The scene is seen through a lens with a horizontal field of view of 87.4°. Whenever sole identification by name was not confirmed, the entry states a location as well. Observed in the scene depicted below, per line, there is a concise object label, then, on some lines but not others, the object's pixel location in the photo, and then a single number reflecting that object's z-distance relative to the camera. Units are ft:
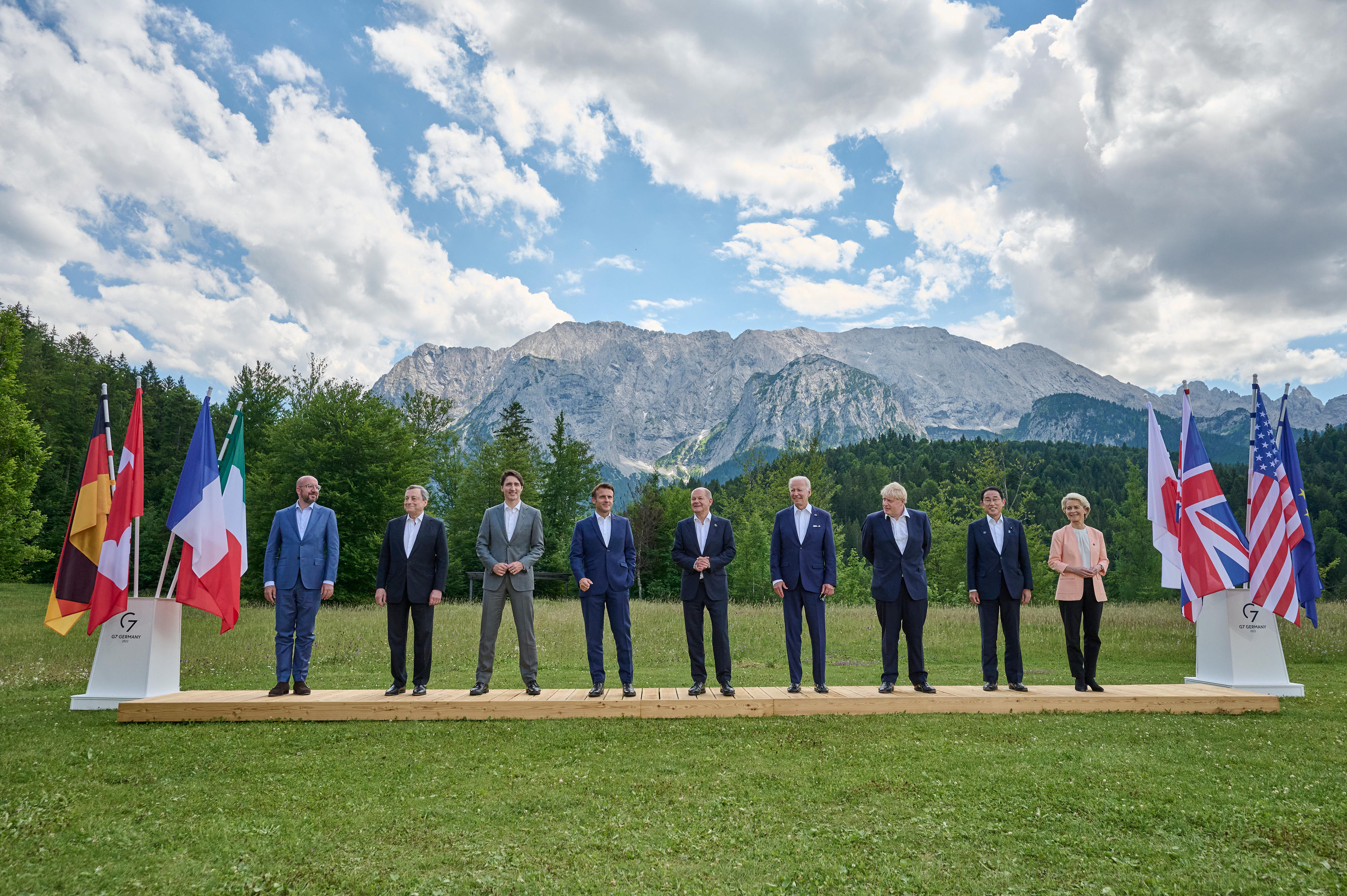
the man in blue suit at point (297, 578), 26.18
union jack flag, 30.14
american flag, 29.50
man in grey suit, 26.50
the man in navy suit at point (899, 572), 26.89
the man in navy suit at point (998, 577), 27.40
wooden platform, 24.04
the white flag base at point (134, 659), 26.04
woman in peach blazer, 27.30
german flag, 26.58
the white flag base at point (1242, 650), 28.99
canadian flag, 26.40
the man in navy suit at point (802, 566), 26.61
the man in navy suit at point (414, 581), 26.45
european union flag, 32.96
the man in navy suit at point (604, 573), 26.30
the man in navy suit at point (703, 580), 26.22
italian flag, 29.12
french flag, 27.71
